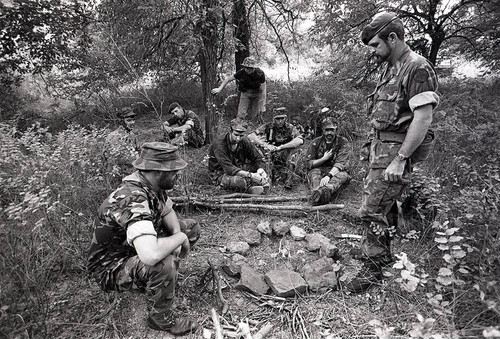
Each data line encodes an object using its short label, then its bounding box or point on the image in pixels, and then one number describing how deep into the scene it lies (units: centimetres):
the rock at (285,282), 261
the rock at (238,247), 324
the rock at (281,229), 354
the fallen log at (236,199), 393
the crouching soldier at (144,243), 205
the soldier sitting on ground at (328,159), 454
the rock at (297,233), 345
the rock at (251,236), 341
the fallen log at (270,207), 400
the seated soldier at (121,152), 389
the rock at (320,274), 270
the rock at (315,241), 326
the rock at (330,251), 311
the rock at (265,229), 356
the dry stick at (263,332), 226
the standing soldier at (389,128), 225
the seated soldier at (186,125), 621
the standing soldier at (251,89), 578
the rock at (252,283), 267
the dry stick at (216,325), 222
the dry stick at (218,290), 253
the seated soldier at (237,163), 457
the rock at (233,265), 287
